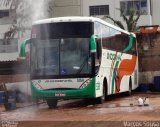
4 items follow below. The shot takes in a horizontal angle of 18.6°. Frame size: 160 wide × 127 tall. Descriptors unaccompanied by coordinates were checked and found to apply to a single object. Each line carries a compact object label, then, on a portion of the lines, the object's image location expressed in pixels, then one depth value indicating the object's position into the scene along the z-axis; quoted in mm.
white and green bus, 17156
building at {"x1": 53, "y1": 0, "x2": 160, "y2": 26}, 46938
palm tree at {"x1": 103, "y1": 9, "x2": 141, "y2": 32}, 38281
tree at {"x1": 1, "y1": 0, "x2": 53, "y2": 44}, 39844
